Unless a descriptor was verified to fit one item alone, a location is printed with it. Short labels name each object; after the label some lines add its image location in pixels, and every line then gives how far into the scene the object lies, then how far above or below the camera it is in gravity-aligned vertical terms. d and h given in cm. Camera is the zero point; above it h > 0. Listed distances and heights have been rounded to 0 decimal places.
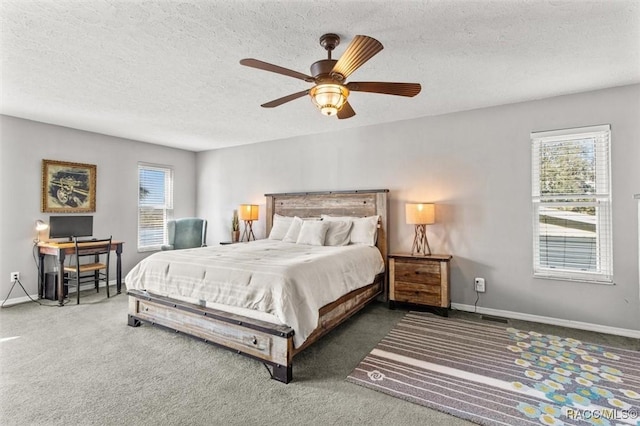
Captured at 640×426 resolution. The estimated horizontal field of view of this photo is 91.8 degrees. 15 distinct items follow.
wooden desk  403 -51
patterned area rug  190 -118
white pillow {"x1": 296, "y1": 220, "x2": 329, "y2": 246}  419 -24
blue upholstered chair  545 -31
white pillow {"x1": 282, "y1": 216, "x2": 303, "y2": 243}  457 -23
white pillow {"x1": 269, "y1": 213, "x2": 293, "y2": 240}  484 -18
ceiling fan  196 +95
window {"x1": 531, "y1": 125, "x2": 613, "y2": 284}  324 +13
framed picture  441 +42
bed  231 -79
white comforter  236 -55
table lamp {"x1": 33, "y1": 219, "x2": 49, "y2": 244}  423 -16
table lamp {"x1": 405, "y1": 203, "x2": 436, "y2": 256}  383 +2
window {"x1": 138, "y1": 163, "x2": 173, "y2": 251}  562 +21
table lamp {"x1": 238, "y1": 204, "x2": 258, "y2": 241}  536 +6
